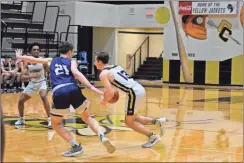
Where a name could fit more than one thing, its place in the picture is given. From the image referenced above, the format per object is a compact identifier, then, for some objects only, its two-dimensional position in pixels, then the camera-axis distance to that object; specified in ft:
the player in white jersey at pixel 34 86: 44.76
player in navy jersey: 31.21
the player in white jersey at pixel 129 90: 32.29
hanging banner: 99.65
